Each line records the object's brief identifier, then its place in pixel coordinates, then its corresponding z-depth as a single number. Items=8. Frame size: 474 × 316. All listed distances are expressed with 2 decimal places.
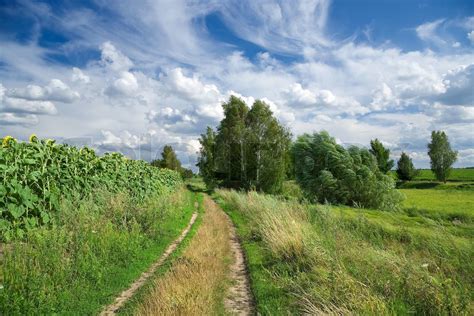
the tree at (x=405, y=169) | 66.81
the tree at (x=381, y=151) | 51.39
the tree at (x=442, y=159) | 61.78
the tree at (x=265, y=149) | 34.28
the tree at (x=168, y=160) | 67.51
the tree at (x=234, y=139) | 36.46
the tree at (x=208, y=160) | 45.19
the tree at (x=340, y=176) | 20.48
